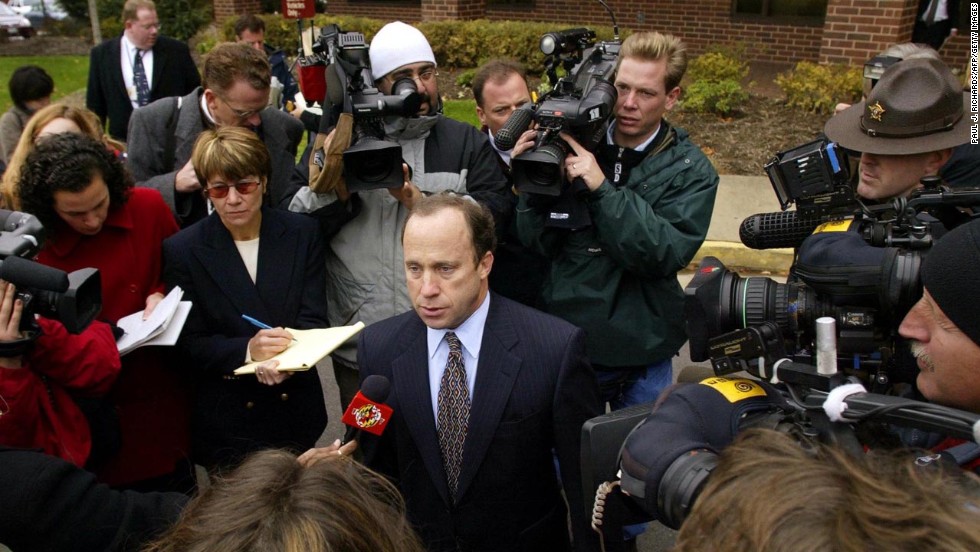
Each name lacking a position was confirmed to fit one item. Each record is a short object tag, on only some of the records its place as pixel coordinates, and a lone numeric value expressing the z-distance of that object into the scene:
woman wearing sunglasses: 3.04
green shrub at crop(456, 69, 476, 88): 11.96
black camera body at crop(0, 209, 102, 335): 2.17
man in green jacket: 3.03
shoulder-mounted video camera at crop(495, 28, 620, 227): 2.93
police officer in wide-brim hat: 2.53
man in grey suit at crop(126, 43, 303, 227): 3.66
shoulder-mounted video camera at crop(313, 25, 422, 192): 3.02
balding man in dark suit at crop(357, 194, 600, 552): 2.49
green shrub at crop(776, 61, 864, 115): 9.12
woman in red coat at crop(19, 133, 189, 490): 2.85
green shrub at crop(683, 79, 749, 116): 9.56
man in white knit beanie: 3.24
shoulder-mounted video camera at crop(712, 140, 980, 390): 1.84
